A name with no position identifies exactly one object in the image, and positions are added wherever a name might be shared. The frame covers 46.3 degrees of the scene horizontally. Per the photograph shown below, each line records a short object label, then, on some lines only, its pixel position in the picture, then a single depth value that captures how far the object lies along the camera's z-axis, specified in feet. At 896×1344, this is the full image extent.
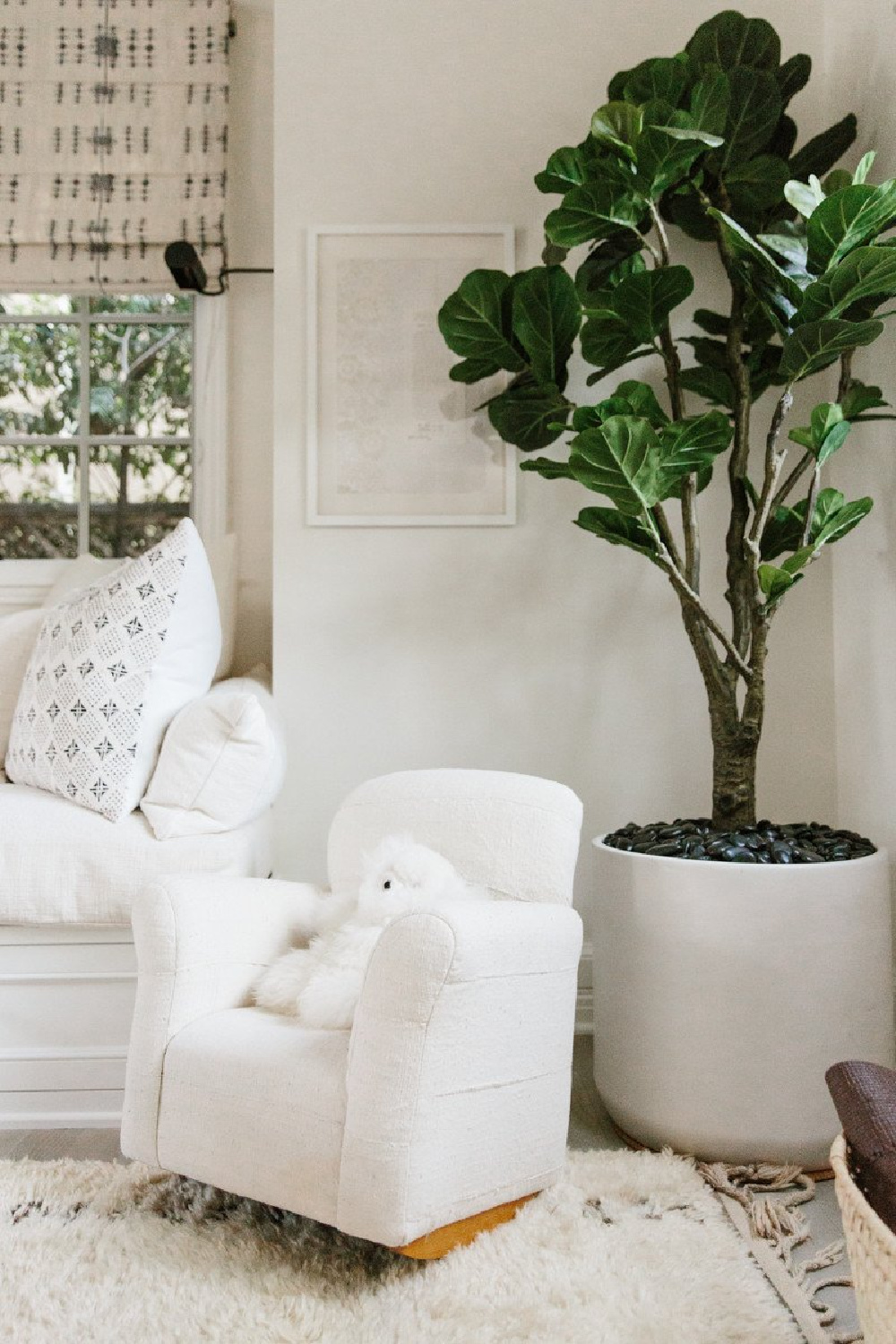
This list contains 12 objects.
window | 9.25
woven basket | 2.85
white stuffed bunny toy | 4.78
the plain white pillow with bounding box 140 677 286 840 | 6.04
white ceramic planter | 5.35
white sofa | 5.94
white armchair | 4.11
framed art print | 7.63
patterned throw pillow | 6.17
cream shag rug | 3.96
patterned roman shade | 8.85
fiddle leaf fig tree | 5.49
